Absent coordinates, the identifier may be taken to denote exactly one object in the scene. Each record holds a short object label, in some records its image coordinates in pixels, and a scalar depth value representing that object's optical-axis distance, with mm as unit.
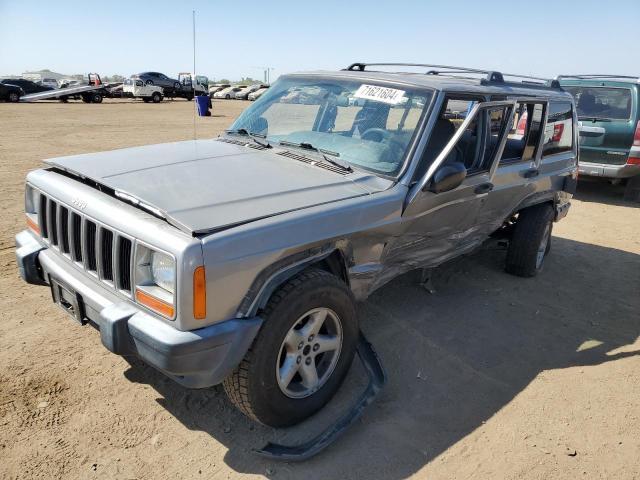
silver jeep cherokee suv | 2328
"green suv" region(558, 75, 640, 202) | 8391
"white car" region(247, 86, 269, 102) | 43662
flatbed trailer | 28422
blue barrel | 19969
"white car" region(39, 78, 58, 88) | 32394
